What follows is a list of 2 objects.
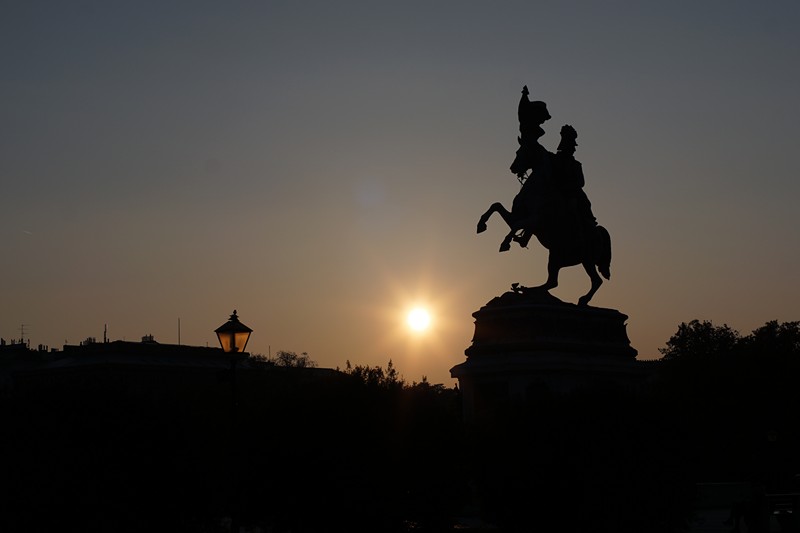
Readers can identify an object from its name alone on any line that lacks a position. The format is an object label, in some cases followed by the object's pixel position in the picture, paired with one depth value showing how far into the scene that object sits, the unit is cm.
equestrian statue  4684
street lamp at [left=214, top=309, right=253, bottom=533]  3166
